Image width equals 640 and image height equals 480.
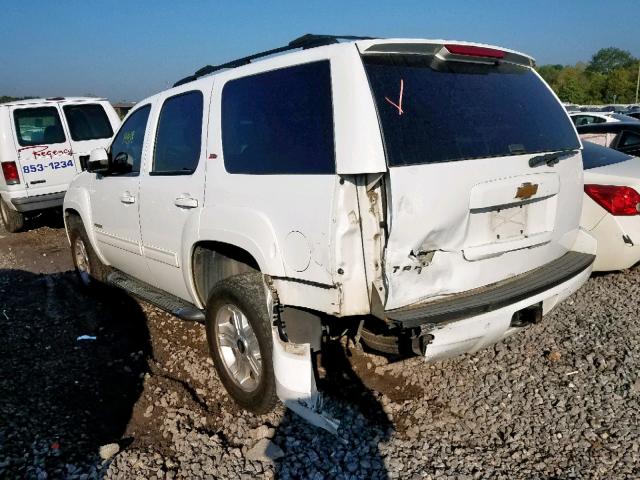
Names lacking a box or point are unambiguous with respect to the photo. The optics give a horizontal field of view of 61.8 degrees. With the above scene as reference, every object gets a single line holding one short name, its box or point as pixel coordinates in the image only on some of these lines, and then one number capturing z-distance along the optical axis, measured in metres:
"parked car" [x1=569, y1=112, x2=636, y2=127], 18.10
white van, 8.71
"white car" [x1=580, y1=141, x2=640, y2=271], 4.68
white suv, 2.46
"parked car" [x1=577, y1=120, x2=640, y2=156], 7.57
